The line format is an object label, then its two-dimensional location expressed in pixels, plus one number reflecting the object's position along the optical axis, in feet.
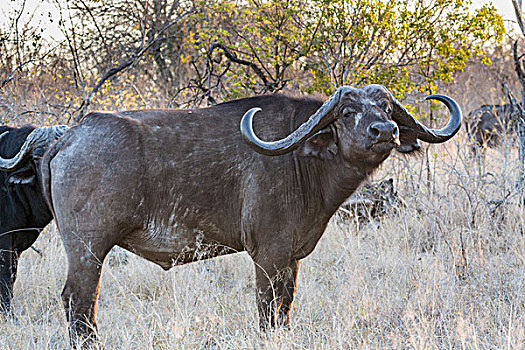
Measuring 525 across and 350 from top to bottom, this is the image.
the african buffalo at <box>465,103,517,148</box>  87.10
